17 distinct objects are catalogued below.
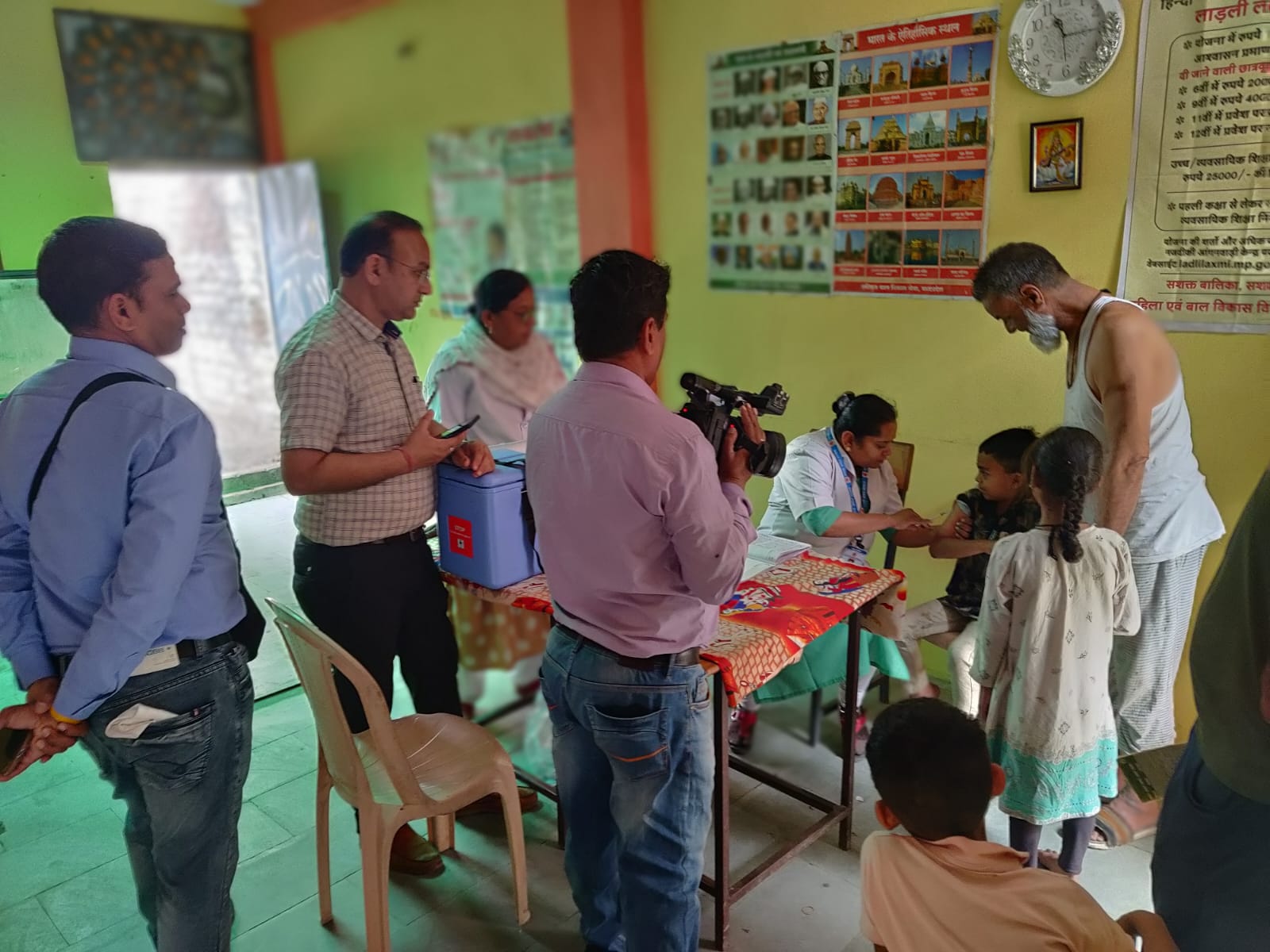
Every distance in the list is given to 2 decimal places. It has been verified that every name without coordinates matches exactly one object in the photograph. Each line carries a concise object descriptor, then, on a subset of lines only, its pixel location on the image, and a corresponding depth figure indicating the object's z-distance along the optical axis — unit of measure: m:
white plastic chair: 1.79
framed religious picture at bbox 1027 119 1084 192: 1.91
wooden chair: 2.19
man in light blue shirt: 1.36
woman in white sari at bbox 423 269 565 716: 2.76
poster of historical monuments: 1.97
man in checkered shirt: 1.90
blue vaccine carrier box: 2.02
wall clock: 1.86
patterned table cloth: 1.77
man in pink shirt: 1.45
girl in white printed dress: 1.87
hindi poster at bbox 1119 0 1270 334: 1.76
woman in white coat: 2.21
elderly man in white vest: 1.91
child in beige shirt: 1.07
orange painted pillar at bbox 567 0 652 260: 2.79
